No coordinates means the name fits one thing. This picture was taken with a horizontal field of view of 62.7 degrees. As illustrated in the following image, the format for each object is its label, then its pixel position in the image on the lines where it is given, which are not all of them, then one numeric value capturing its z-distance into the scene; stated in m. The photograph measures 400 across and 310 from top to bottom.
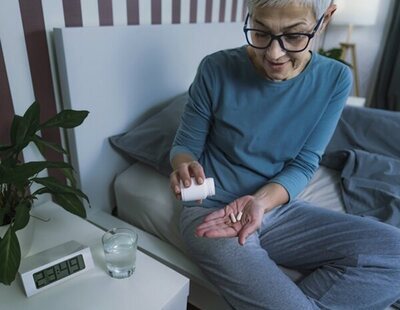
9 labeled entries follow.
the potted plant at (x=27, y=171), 0.59
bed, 0.90
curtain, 2.49
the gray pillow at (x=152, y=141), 1.03
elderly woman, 0.70
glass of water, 0.68
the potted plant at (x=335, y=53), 2.35
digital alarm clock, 0.63
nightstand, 0.62
